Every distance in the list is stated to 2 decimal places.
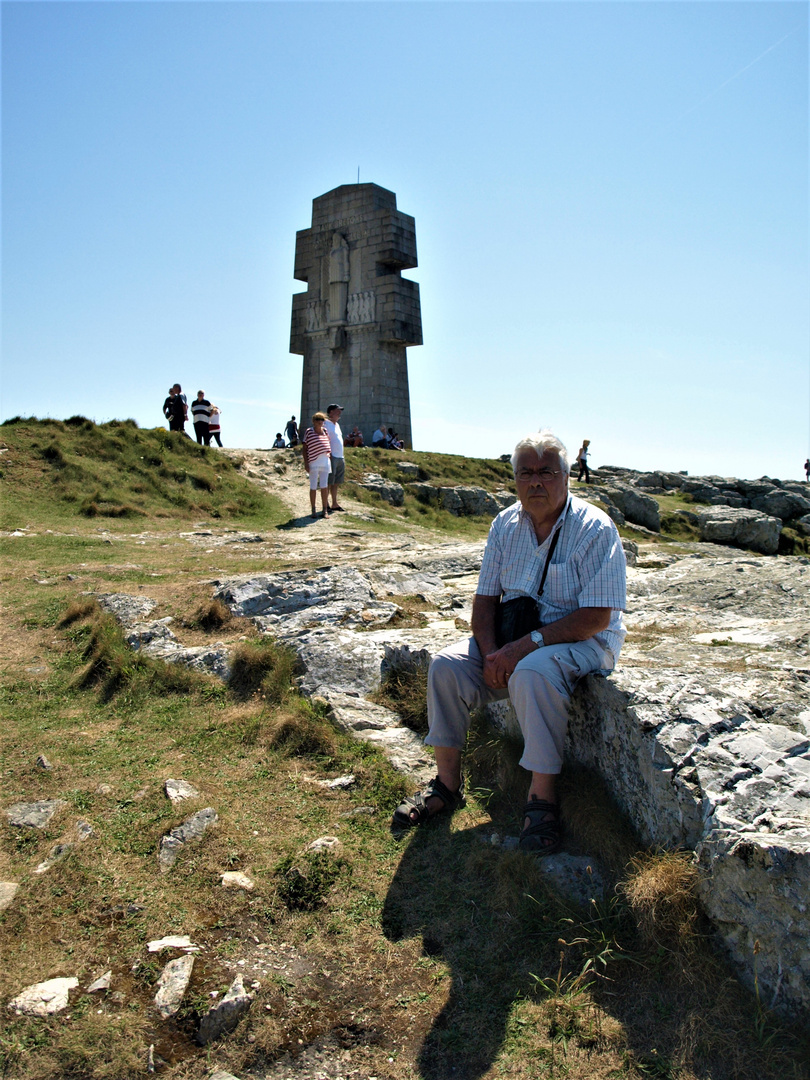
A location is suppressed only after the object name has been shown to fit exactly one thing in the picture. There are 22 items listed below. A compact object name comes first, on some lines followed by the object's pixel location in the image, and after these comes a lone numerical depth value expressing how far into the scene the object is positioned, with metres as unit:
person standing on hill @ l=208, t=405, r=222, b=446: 20.09
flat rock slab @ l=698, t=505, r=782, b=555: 23.25
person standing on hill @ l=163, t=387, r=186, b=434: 19.69
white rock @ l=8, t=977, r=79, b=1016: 2.72
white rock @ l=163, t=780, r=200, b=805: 4.14
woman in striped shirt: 14.34
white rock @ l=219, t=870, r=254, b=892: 3.43
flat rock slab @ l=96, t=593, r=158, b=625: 7.00
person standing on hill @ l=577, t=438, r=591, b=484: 27.76
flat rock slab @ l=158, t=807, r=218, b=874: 3.62
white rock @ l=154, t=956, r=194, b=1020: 2.78
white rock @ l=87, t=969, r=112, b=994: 2.85
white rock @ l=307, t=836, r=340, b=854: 3.68
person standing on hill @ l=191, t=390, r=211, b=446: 19.77
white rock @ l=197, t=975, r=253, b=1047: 2.72
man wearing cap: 14.87
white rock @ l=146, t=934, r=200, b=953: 3.05
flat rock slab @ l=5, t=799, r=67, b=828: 3.89
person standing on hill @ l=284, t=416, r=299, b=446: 27.20
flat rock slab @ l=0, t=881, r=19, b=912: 3.26
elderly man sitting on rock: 3.62
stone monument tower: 25.88
